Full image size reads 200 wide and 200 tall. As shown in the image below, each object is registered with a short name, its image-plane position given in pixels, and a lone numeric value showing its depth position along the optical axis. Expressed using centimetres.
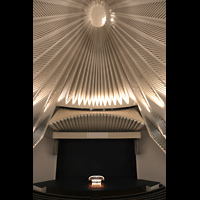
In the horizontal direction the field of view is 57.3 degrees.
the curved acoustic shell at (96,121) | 1286
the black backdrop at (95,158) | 1366
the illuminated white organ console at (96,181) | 1040
